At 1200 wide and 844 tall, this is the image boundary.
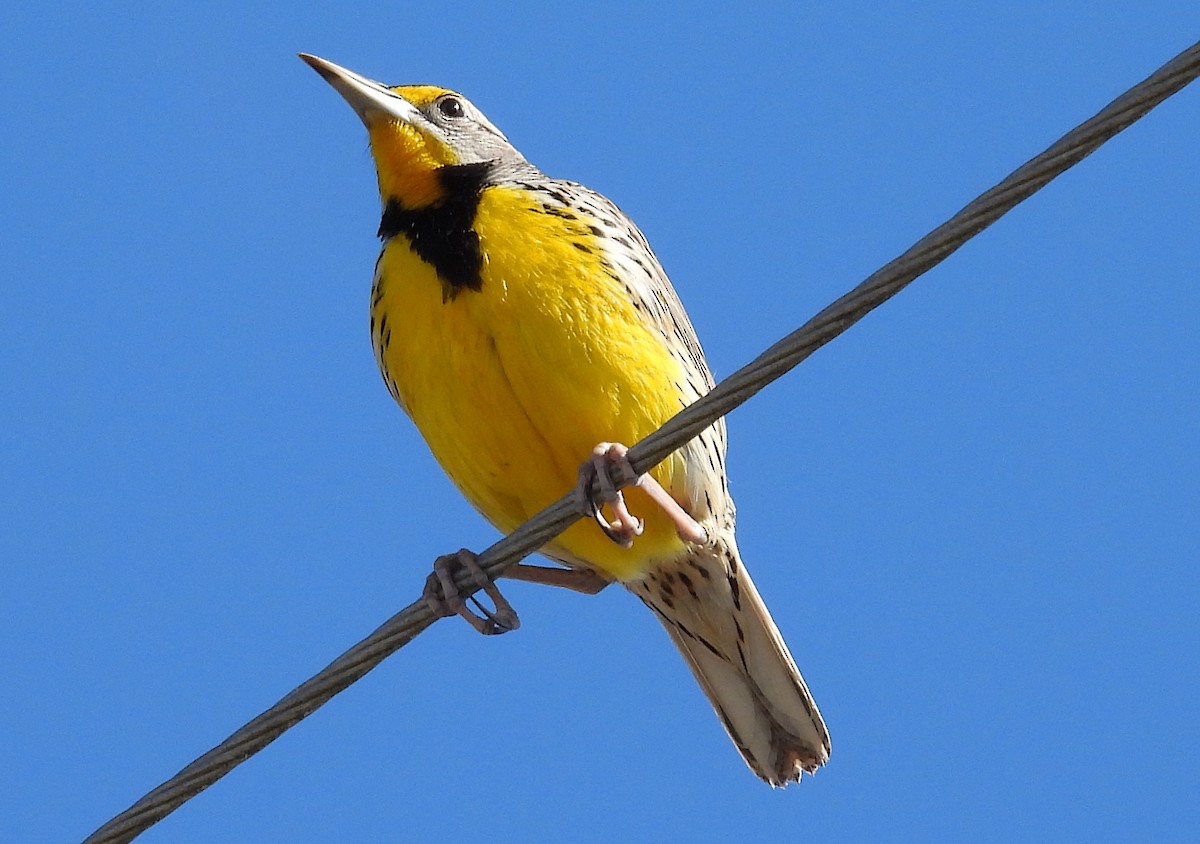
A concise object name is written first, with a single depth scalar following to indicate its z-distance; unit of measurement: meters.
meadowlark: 8.95
